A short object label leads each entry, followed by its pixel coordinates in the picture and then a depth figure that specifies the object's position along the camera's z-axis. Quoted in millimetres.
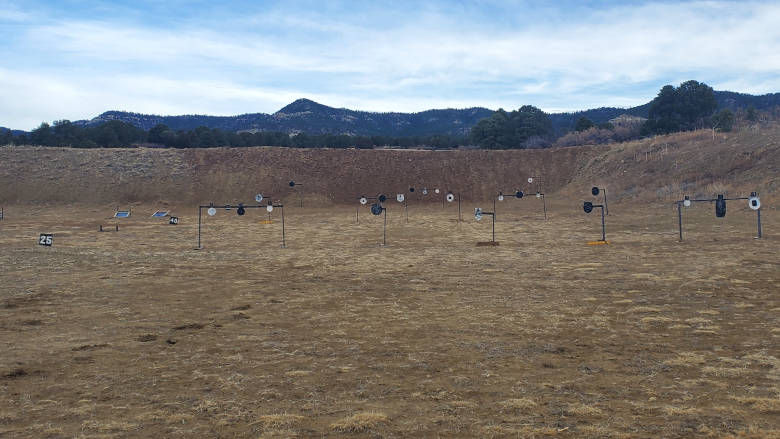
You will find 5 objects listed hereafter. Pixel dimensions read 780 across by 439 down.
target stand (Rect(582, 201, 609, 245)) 32959
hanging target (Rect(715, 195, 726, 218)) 35219
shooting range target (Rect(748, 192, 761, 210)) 31875
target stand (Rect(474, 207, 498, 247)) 33597
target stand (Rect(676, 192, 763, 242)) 31984
